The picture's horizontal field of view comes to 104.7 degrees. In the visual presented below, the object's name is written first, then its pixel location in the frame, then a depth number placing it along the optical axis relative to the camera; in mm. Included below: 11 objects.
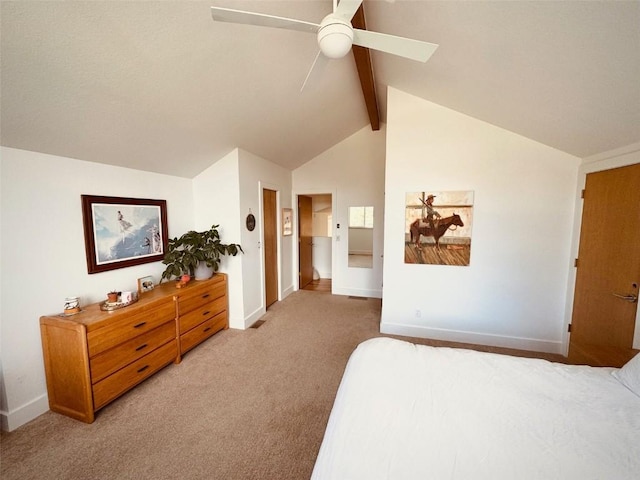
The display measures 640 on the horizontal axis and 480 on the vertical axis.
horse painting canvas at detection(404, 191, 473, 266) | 2908
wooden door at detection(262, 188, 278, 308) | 4060
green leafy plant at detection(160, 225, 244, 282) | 2811
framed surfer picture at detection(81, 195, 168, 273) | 2230
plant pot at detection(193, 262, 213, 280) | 3037
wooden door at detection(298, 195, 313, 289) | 5258
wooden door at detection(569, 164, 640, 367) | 2002
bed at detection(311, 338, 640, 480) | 860
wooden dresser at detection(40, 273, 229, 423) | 1813
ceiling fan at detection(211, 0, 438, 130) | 1169
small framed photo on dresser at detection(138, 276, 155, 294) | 2523
